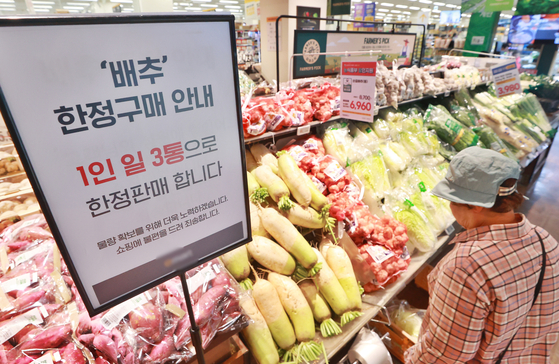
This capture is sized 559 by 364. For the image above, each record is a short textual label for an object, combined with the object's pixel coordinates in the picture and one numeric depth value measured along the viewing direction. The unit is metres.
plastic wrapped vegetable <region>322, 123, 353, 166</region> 2.44
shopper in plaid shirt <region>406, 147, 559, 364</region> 1.16
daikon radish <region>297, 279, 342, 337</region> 1.65
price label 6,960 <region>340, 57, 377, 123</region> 2.15
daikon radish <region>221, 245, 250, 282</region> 1.53
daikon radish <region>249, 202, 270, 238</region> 1.72
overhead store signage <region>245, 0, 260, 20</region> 6.18
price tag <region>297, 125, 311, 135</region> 2.26
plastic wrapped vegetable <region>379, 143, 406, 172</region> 2.78
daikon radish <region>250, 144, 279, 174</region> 2.04
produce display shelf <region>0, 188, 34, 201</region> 2.45
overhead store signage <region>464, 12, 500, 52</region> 6.46
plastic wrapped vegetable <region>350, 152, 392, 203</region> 2.41
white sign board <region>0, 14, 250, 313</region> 0.56
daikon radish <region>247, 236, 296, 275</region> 1.63
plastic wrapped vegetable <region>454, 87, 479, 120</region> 4.06
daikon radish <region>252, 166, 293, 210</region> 1.75
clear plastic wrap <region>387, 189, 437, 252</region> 2.25
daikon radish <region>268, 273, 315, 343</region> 1.58
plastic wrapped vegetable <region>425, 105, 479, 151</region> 3.38
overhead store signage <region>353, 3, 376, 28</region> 13.61
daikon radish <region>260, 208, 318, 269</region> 1.67
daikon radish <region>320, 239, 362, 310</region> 1.77
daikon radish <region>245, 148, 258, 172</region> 2.14
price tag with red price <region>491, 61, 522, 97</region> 3.49
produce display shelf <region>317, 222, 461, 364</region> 1.63
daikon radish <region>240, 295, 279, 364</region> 1.45
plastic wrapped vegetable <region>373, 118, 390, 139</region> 2.97
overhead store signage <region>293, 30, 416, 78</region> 2.89
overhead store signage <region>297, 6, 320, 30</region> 5.18
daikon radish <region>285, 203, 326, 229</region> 1.77
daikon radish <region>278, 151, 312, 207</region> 1.80
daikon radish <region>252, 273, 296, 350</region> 1.52
